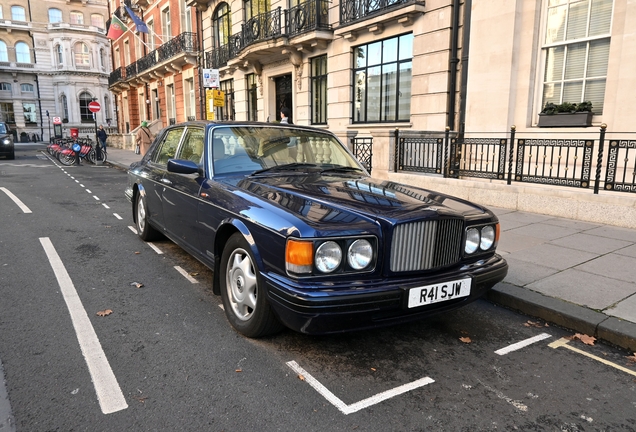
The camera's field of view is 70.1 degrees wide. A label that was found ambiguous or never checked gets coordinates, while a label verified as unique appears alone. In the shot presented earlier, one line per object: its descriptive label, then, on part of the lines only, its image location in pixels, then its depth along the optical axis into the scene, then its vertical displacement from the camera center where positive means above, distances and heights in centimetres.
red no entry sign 2669 +152
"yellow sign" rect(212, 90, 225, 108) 1316 +99
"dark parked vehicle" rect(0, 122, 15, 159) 2464 -66
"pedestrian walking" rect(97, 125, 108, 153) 2258 -23
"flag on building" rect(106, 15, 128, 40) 2445 +561
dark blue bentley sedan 292 -75
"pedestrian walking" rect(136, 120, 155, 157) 1912 -19
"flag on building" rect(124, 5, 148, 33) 2384 +563
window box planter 866 +24
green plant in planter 871 +48
